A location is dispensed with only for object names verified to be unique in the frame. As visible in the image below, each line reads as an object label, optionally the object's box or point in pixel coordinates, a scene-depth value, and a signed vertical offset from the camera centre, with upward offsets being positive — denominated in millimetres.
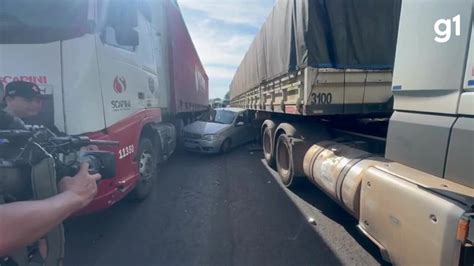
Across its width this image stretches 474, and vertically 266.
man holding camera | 1171 -520
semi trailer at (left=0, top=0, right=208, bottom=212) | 2740 +321
